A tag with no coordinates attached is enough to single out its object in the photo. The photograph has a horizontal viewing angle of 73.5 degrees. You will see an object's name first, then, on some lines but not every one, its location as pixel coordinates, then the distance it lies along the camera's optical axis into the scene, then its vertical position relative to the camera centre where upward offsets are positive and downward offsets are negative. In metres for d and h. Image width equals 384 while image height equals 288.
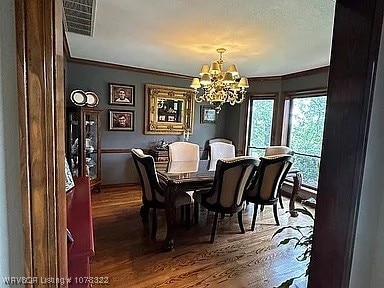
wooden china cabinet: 4.12 -0.40
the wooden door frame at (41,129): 0.60 -0.05
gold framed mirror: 5.17 +0.14
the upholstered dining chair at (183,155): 3.79 -0.65
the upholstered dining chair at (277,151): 3.99 -0.48
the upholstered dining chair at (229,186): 2.74 -0.75
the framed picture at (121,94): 4.79 +0.37
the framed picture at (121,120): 4.84 -0.12
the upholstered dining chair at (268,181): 3.16 -0.78
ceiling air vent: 2.11 +0.89
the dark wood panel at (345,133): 0.91 -0.04
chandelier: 3.27 +0.46
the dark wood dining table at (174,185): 2.74 -0.75
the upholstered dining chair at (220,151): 4.76 -0.61
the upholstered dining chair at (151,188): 2.82 -0.83
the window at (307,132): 4.47 -0.19
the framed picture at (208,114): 5.88 +0.08
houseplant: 1.27 -0.65
